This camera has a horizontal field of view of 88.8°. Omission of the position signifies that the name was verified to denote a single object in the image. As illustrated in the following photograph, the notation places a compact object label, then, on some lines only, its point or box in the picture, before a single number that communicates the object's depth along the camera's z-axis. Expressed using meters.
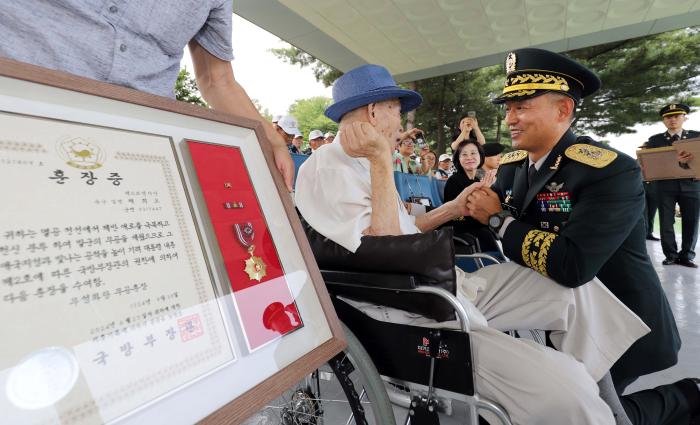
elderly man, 0.83
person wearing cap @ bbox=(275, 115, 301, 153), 5.36
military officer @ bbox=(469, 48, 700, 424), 1.11
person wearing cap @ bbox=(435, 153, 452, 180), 8.06
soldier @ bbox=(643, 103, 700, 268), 4.16
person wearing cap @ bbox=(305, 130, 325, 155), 6.30
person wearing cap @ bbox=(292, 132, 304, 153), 5.82
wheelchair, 0.85
